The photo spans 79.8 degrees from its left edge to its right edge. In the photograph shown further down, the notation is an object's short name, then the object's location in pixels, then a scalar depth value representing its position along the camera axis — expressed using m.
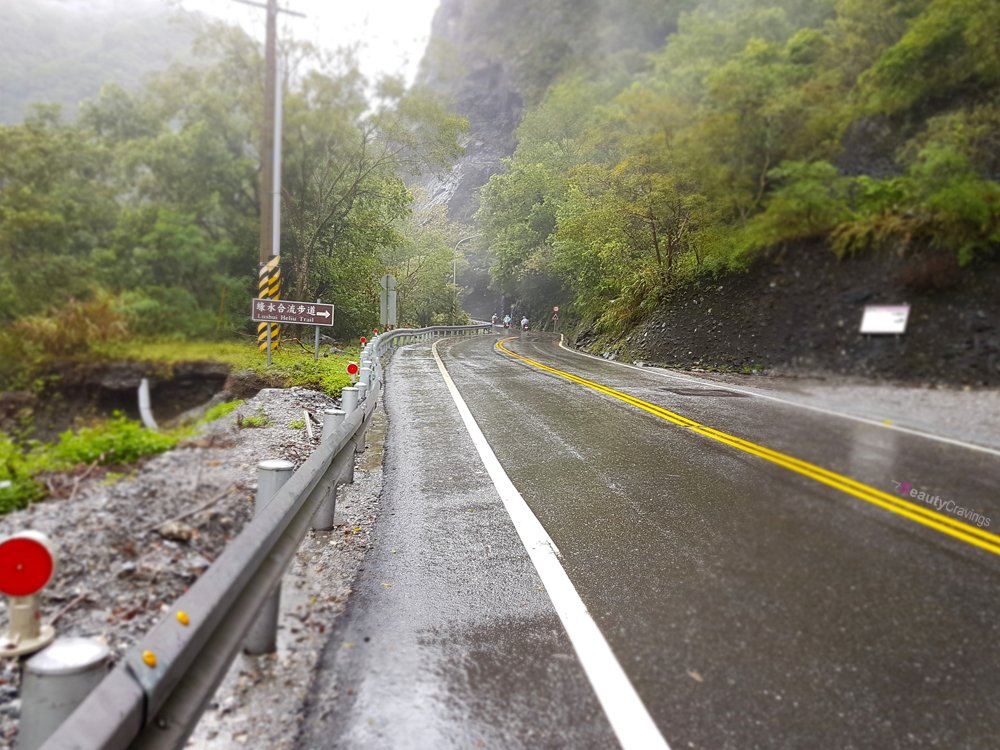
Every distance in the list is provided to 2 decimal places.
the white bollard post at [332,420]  4.87
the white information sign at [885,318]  12.27
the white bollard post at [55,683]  1.24
